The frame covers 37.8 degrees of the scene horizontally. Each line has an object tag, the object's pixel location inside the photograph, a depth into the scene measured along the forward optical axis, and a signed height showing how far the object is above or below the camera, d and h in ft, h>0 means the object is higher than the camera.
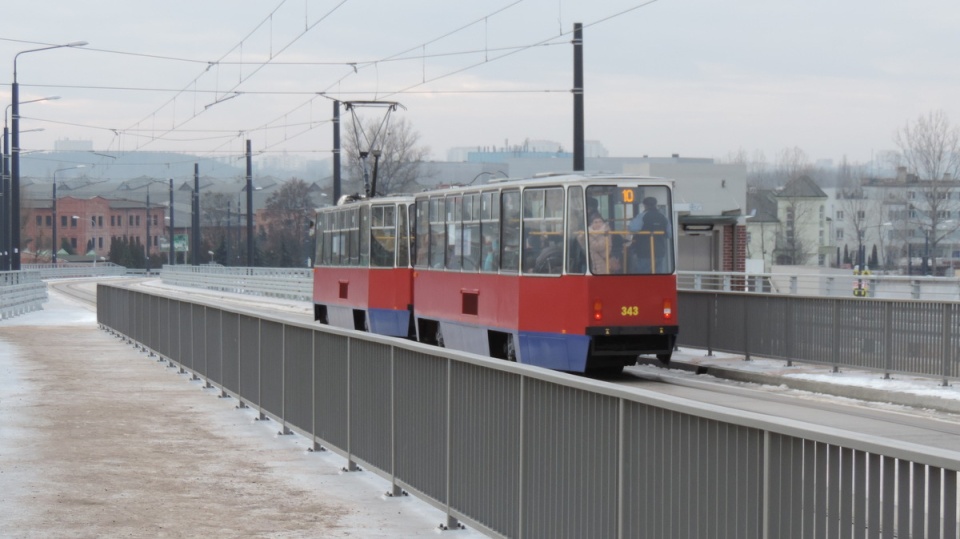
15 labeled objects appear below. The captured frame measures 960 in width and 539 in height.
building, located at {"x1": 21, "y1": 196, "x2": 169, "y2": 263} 559.38 +8.17
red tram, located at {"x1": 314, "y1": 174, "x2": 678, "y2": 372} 64.23 -1.22
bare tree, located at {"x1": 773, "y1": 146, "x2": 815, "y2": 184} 510.99 +29.48
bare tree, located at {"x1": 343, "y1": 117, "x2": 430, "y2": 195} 357.00 +21.66
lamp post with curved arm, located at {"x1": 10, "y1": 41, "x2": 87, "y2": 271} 156.15 +7.83
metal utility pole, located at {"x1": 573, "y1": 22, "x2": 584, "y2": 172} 86.33 +9.45
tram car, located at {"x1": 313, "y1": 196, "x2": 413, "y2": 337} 90.89 -1.50
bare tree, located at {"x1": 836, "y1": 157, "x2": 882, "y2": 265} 445.78 +15.71
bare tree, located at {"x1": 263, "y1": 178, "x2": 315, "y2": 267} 430.61 +6.92
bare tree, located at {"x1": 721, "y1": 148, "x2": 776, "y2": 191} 544.62 +30.25
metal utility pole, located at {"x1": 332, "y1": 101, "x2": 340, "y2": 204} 159.84 +11.27
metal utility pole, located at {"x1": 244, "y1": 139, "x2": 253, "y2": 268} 221.05 +5.33
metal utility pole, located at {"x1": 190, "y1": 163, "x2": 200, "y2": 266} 274.95 +4.15
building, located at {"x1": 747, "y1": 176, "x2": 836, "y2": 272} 433.48 +7.35
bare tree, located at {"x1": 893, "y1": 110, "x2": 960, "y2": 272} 302.45 +18.48
